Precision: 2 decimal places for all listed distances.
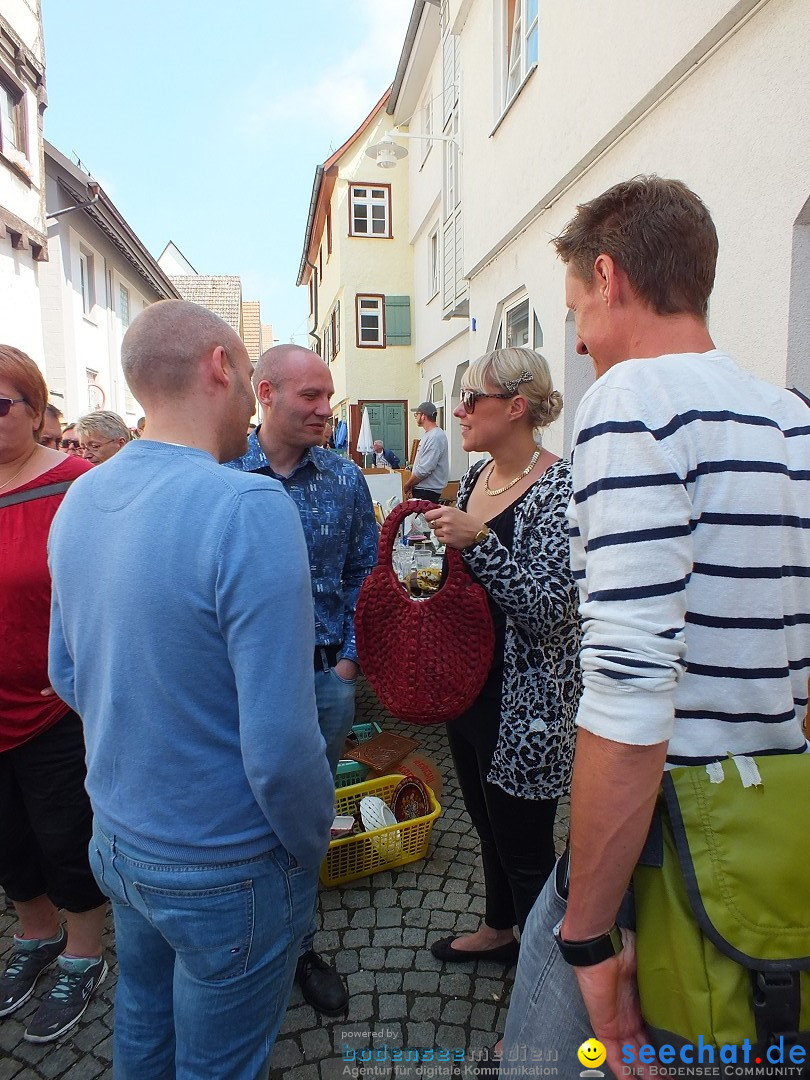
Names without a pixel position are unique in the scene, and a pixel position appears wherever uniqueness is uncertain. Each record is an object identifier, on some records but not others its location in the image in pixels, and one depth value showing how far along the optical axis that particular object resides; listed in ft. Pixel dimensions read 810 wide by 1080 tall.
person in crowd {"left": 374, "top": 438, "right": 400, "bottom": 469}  50.55
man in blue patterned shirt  7.02
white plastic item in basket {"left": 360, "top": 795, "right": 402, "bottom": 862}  9.04
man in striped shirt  2.78
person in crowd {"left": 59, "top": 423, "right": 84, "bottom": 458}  18.65
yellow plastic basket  8.82
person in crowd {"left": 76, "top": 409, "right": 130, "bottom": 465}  14.58
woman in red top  6.53
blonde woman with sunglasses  5.45
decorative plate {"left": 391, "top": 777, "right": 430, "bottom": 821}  9.81
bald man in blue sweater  3.56
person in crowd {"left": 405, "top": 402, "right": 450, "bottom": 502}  28.60
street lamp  40.65
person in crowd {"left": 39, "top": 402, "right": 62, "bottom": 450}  13.48
